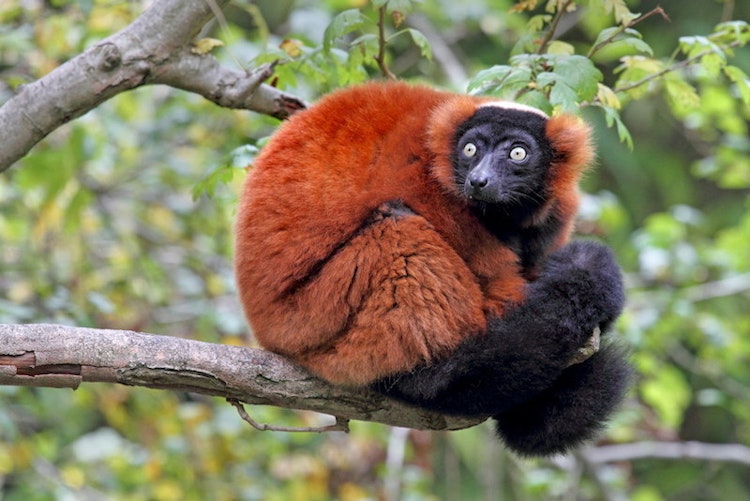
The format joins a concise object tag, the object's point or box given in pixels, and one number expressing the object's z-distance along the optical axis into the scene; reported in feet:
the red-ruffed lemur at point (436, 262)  22.76
